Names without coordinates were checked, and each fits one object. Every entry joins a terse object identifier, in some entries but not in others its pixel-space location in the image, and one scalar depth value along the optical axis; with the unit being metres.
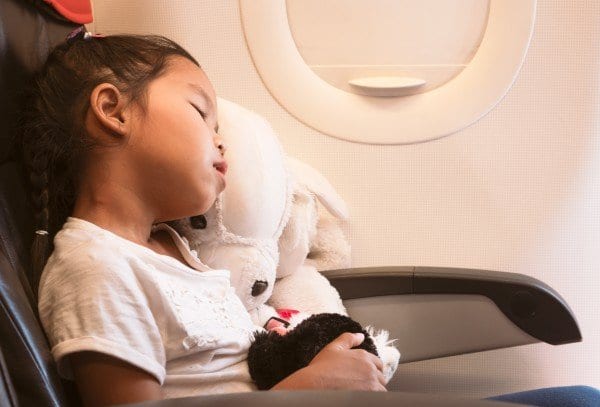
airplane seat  0.80
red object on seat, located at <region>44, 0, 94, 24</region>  1.22
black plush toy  1.10
